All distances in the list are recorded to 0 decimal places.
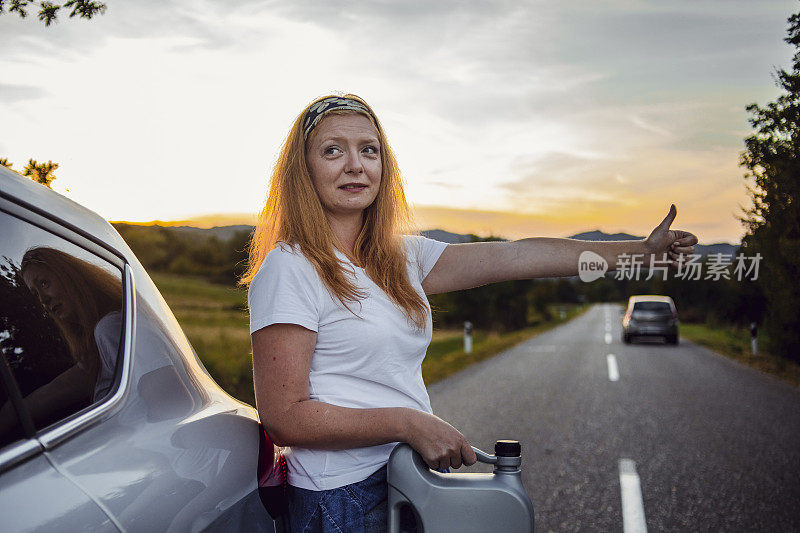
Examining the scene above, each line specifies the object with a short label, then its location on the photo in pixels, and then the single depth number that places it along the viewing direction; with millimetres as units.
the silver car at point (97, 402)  1143
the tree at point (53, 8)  3084
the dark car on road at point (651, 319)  22953
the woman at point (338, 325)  1696
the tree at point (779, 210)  7086
